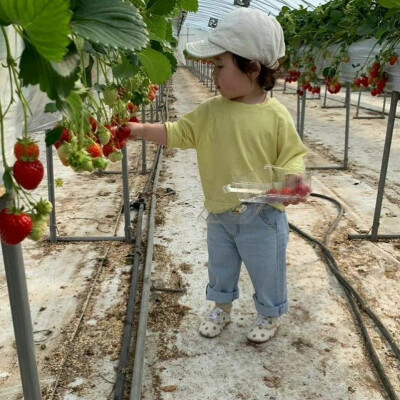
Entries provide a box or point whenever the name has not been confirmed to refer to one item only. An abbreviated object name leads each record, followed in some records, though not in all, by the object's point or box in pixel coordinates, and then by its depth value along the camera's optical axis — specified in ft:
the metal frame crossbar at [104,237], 10.18
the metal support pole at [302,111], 17.82
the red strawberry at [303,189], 5.18
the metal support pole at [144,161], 16.23
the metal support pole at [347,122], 16.22
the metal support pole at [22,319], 3.23
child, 5.30
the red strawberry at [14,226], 2.23
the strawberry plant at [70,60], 1.68
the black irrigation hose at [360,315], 6.16
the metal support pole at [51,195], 9.46
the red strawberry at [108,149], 3.44
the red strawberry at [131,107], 5.08
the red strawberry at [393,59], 9.48
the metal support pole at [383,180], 9.86
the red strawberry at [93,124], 3.14
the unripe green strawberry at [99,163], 2.67
